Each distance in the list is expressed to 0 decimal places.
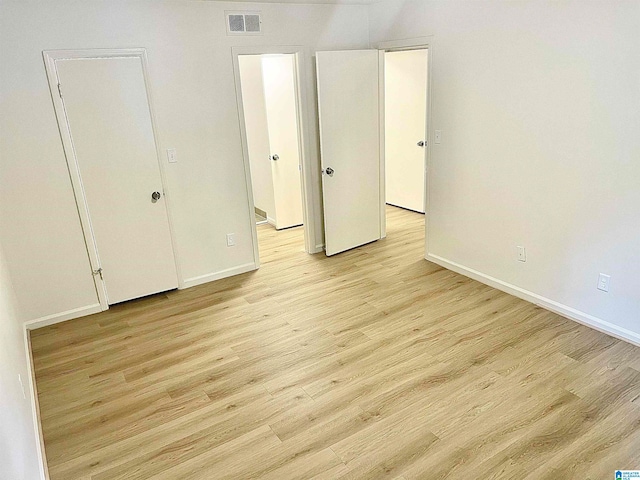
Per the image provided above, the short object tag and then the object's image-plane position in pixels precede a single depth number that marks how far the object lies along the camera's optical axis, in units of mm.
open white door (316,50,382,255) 4297
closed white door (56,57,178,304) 3402
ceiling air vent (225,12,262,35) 3799
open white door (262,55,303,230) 5117
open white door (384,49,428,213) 5582
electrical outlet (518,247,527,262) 3559
